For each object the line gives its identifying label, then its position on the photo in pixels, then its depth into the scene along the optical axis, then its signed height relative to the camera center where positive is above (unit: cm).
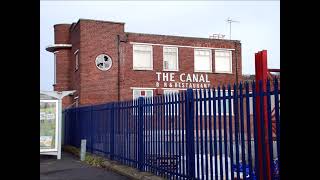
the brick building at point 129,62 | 2206 +206
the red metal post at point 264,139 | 463 -71
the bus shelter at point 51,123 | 1262 -128
